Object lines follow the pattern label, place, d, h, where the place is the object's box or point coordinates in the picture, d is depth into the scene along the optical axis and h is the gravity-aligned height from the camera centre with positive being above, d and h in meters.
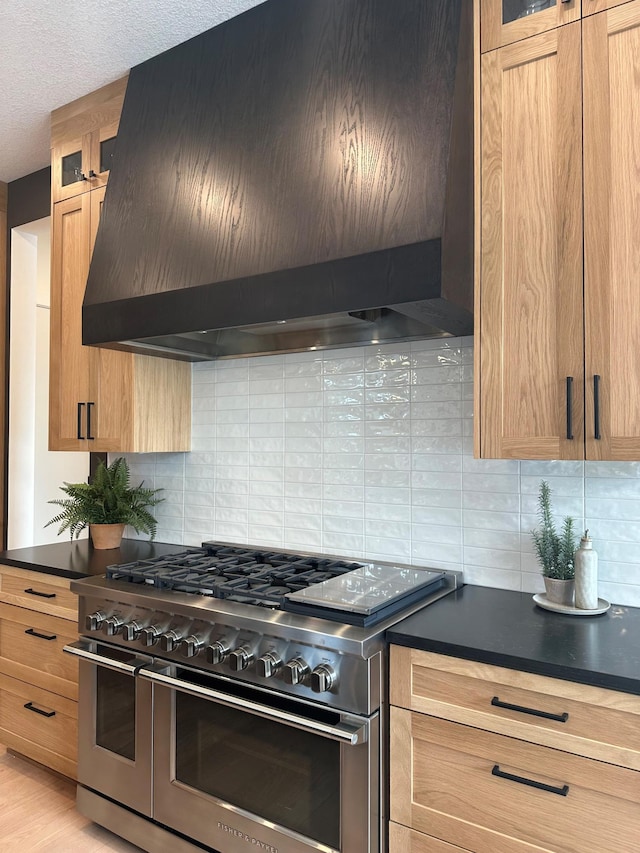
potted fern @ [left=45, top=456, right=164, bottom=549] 2.78 -0.31
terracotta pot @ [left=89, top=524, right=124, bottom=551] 2.77 -0.43
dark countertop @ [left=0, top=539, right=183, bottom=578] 2.36 -0.50
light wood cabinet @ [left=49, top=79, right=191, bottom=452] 2.57 +0.31
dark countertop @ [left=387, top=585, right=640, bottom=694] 1.31 -0.50
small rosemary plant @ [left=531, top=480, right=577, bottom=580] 1.75 -0.32
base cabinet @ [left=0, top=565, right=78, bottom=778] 2.33 -0.93
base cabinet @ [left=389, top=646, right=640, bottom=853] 1.27 -0.74
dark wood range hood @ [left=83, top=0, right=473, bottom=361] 1.62 +0.81
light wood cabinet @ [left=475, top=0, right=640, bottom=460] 1.49 +0.52
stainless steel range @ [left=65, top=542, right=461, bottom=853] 1.55 -0.75
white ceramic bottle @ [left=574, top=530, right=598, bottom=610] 1.66 -0.38
